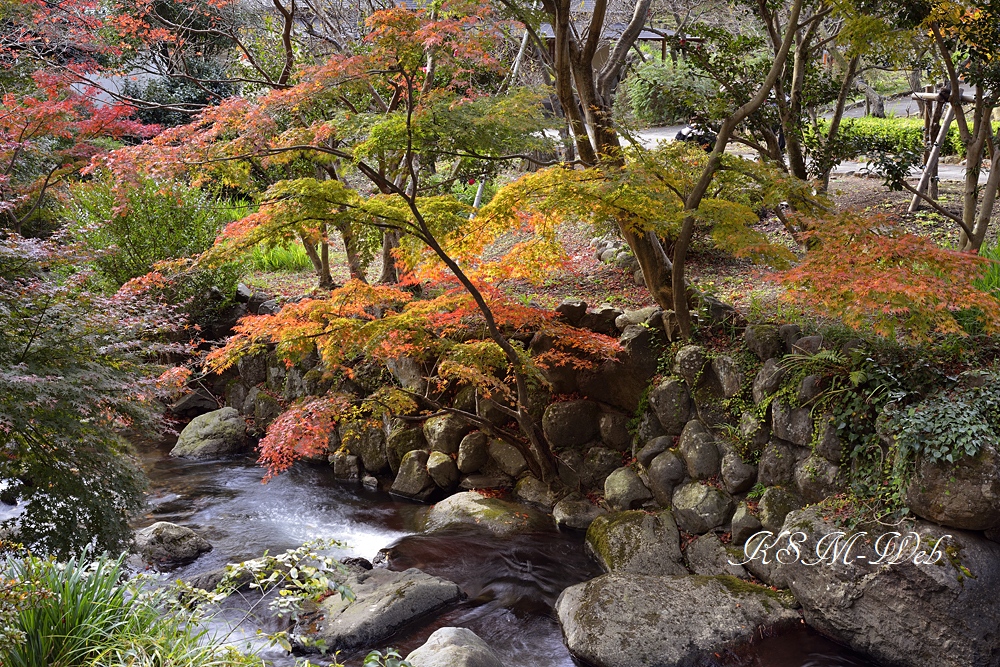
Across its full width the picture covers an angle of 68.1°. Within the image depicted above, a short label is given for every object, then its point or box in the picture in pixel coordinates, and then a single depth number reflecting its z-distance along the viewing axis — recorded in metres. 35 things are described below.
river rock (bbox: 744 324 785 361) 6.82
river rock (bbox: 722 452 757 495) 6.69
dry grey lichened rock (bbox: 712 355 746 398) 7.01
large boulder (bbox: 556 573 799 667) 5.41
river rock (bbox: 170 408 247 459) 10.40
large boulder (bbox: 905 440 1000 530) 5.13
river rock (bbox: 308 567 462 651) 5.80
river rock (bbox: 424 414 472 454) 8.88
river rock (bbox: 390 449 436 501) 8.71
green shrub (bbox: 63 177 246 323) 10.66
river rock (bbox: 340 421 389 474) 9.30
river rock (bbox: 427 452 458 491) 8.66
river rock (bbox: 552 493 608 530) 7.55
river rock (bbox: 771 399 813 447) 6.30
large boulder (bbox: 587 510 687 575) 6.64
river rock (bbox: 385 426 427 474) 9.13
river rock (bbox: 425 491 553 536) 7.63
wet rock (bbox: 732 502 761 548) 6.42
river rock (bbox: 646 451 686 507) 7.18
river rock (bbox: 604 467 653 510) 7.45
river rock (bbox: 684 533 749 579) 6.41
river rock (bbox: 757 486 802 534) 6.27
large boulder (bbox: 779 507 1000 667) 5.12
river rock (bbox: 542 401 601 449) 8.21
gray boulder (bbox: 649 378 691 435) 7.46
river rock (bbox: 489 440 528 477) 8.47
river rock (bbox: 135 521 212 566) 7.15
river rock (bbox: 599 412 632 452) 7.96
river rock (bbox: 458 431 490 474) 8.66
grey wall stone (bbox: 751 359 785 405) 6.64
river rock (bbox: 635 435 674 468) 7.47
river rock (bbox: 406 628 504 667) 4.91
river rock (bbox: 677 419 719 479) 7.02
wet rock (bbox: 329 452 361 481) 9.45
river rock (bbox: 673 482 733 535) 6.74
